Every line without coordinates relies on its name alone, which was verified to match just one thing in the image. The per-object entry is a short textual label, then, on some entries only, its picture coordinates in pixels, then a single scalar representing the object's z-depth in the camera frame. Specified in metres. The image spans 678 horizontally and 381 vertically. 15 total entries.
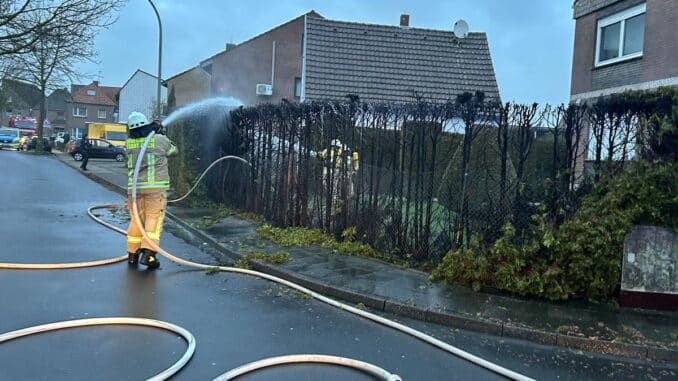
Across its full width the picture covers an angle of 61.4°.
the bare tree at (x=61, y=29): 15.95
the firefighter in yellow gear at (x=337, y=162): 8.93
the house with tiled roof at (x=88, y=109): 86.31
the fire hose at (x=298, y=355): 4.27
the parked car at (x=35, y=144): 49.34
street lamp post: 20.28
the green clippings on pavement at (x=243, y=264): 7.85
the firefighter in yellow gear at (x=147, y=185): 7.59
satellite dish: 23.38
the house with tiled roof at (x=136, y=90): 69.44
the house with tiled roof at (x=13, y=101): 26.39
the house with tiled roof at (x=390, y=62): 20.73
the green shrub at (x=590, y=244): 6.29
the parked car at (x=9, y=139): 52.49
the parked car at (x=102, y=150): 38.94
